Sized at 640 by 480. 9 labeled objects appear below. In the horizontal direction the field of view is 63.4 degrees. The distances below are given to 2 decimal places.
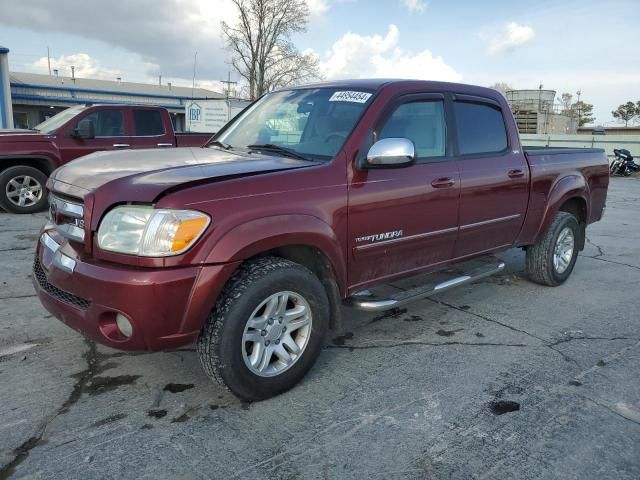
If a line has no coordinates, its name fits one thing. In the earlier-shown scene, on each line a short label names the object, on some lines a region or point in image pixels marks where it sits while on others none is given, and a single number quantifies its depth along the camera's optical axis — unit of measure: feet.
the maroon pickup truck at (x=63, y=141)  27.09
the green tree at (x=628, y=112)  215.10
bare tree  163.02
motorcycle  68.69
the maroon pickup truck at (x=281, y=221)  8.45
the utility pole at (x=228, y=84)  178.86
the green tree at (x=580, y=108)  235.61
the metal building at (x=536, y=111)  111.04
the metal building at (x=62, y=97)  108.37
